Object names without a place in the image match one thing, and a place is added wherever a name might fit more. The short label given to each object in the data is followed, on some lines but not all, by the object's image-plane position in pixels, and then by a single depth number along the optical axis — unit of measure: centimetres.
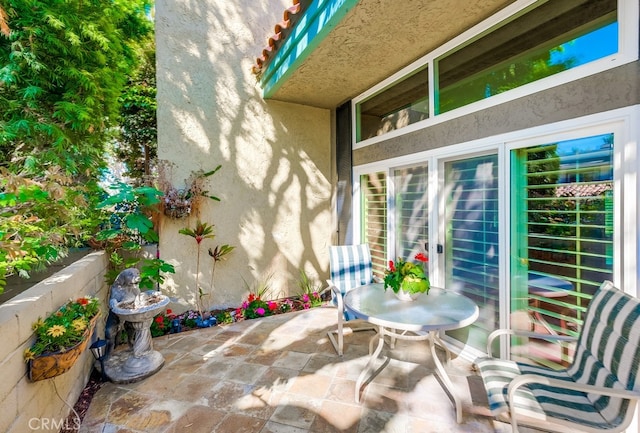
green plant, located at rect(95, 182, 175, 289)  336
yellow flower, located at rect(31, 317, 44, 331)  179
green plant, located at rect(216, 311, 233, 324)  420
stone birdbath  279
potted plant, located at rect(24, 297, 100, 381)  170
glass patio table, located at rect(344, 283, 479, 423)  216
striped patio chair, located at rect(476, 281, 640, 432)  152
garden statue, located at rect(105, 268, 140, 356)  296
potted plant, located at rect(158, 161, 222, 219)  409
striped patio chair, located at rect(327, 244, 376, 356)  368
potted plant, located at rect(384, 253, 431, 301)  255
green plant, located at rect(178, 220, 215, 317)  415
